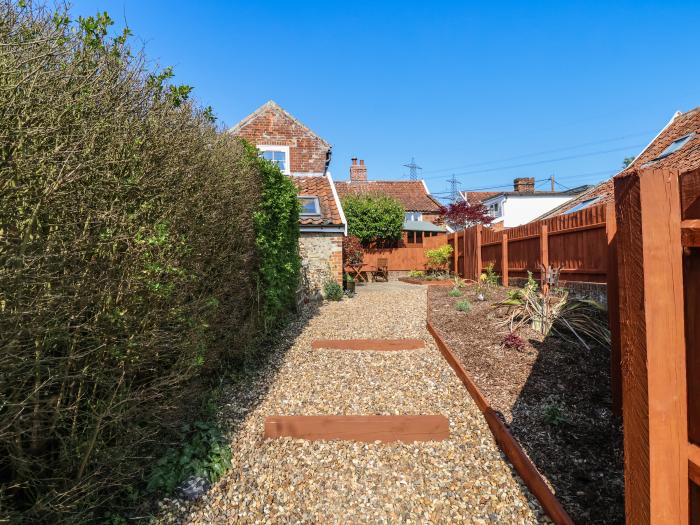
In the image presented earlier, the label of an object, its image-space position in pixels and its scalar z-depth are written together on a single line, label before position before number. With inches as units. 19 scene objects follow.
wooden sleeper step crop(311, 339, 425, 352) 244.5
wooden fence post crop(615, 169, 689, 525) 60.6
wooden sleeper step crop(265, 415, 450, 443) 144.0
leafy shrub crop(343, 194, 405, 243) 949.8
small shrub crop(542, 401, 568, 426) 136.9
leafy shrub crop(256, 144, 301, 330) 223.9
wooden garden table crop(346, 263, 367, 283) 710.5
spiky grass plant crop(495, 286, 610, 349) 204.2
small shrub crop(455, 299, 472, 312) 312.2
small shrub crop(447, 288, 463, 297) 401.1
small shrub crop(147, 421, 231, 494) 110.3
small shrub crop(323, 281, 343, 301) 444.8
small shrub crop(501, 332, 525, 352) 206.0
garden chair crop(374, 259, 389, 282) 819.4
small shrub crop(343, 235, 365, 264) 694.5
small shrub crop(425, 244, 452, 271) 722.2
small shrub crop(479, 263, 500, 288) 449.1
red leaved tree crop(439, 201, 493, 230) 1018.7
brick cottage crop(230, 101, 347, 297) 511.5
